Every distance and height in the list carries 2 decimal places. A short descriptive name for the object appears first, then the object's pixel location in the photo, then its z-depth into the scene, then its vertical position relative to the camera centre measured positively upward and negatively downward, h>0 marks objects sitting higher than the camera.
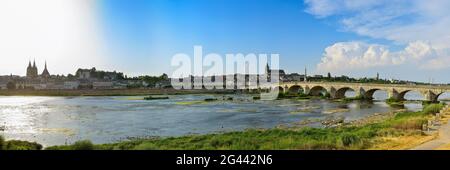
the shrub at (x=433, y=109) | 31.60 -1.87
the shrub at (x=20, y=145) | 17.61 -2.49
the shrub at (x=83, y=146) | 15.23 -2.11
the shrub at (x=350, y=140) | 16.33 -2.08
